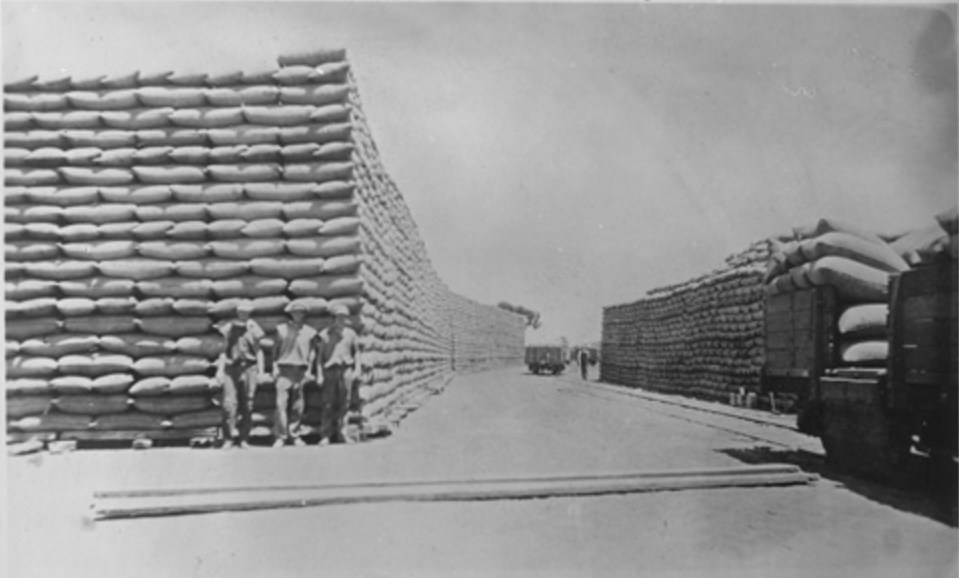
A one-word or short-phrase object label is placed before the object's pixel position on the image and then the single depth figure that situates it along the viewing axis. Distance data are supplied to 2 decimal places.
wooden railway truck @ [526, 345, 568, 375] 26.75
